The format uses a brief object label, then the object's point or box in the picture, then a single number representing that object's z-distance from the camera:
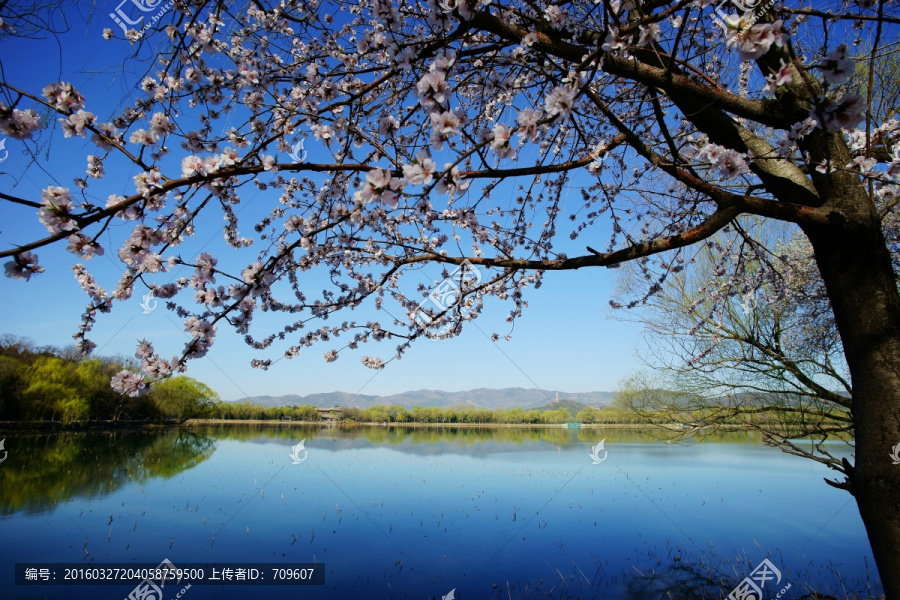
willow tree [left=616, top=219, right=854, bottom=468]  4.45
